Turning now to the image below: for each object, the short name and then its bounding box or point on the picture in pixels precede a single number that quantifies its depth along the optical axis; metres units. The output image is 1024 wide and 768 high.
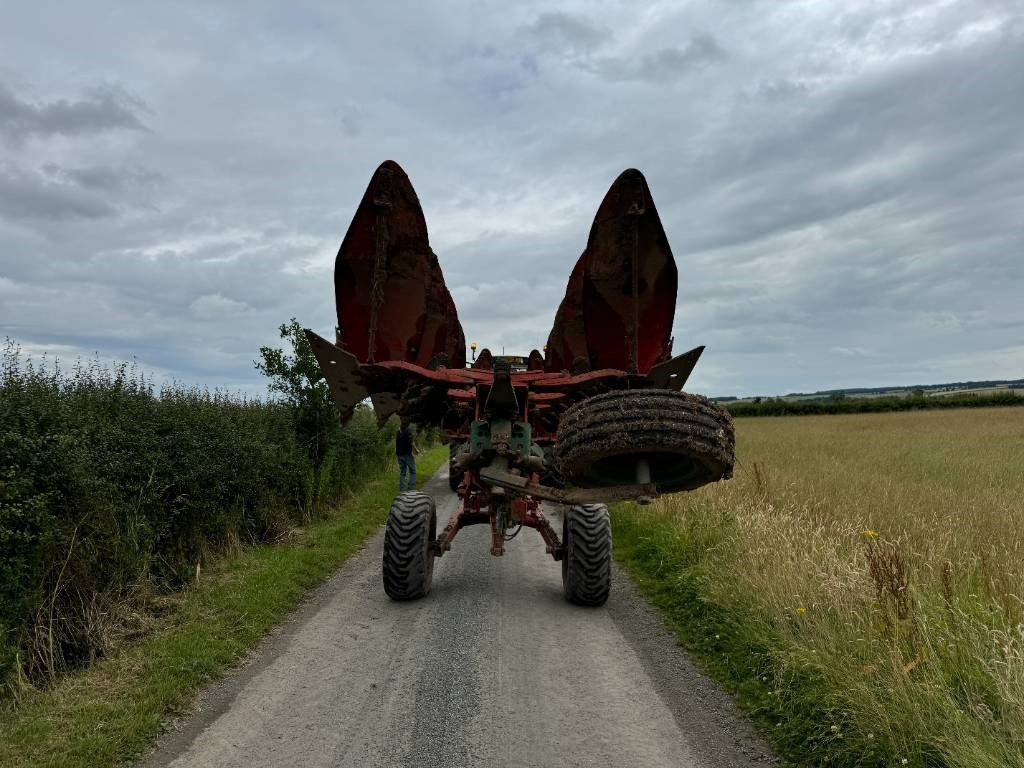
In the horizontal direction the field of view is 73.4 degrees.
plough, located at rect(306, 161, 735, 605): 3.38
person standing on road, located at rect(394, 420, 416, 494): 13.22
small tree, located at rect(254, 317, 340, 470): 12.02
